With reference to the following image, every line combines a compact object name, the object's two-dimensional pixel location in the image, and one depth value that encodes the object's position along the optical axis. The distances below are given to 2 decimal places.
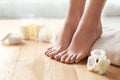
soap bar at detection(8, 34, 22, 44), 1.31
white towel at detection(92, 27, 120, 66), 1.04
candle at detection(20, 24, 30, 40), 1.37
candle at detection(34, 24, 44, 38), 1.40
